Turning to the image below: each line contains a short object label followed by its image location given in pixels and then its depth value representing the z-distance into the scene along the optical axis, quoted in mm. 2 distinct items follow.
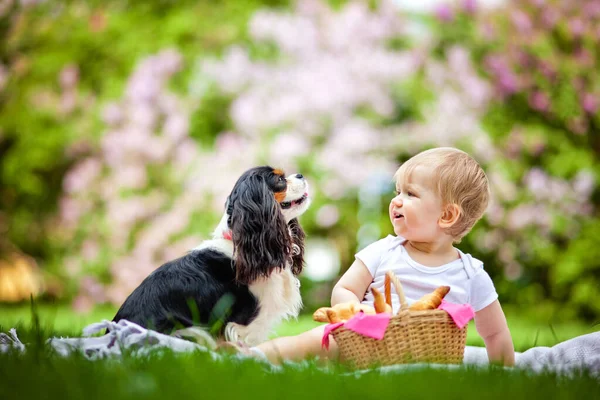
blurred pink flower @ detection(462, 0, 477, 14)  9055
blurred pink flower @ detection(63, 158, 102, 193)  9148
